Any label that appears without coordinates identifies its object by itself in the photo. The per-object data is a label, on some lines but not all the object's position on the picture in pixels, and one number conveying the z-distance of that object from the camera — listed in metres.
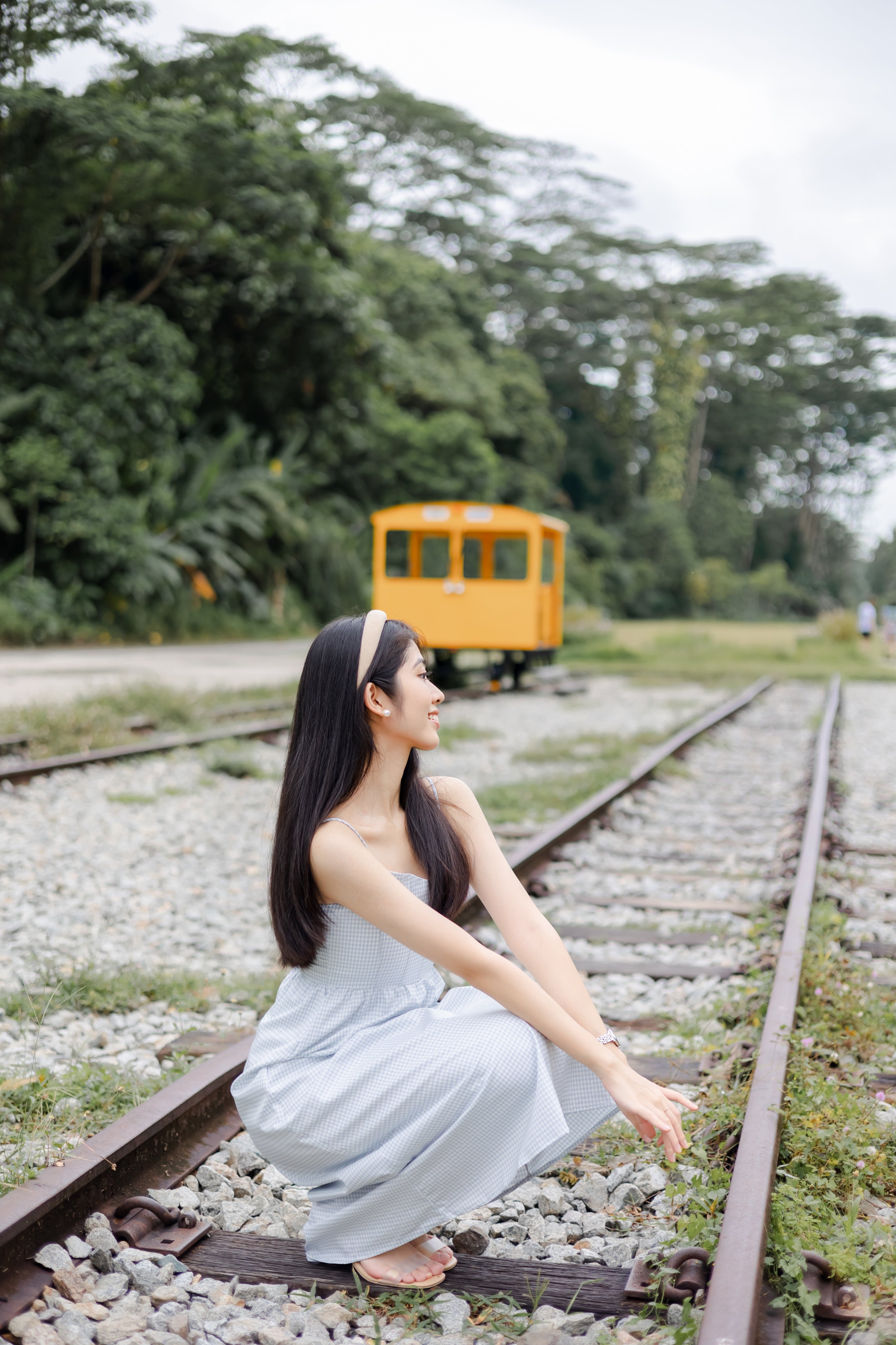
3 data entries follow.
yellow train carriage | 14.13
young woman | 2.16
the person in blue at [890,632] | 26.64
